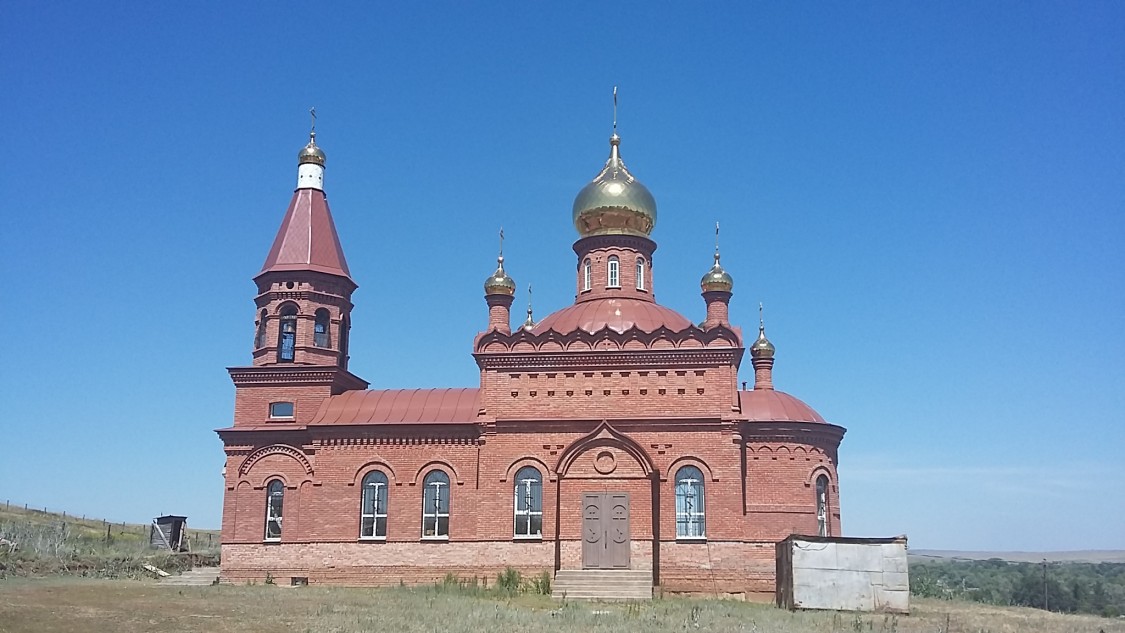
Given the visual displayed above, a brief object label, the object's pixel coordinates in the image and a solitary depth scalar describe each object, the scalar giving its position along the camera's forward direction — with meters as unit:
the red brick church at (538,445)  24.22
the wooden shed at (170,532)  34.03
